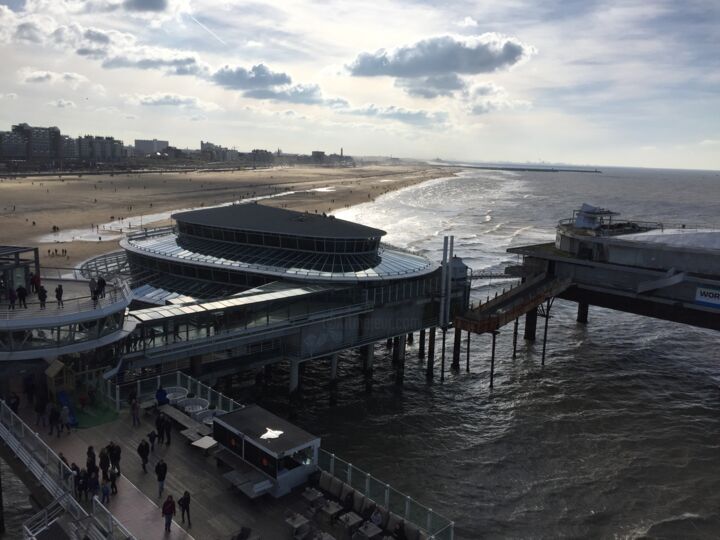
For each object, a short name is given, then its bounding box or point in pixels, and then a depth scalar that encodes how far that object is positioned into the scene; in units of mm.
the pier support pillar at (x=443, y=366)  48331
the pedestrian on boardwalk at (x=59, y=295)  26986
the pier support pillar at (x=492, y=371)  47094
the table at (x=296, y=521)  19281
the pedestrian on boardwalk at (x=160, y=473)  20750
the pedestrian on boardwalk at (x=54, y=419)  24078
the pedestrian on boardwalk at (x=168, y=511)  19109
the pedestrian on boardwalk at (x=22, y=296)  26656
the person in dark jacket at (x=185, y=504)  19734
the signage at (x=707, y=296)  47344
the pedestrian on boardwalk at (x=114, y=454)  21500
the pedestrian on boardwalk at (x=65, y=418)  24288
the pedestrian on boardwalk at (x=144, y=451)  22266
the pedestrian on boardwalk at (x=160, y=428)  24078
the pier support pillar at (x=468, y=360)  51406
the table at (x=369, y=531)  19516
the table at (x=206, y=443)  23670
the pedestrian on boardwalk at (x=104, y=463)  20844
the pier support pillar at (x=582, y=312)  65625
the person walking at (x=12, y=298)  26594
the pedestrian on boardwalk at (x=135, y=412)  25444
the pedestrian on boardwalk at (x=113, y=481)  20817
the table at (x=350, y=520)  19947
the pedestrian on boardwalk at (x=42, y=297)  26797
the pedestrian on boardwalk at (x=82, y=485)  20156
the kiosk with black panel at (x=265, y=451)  21344
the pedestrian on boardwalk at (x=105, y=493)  20234
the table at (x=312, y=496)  20922
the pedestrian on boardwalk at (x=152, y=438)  23605
